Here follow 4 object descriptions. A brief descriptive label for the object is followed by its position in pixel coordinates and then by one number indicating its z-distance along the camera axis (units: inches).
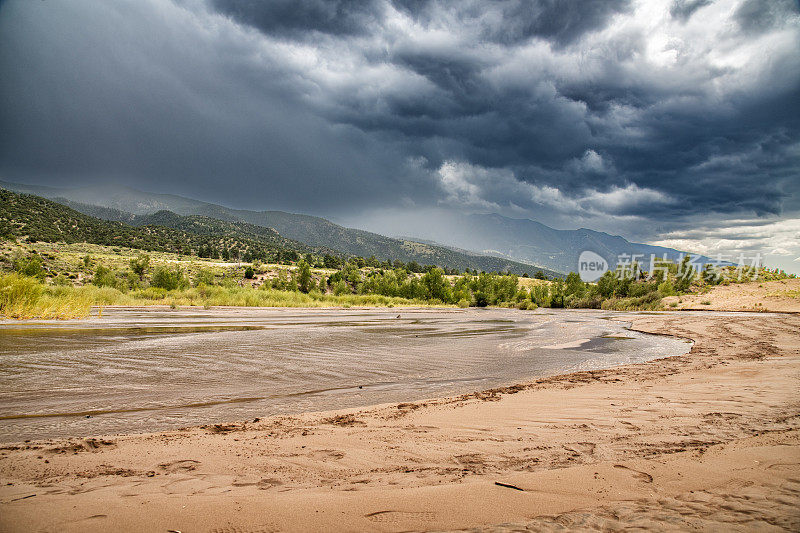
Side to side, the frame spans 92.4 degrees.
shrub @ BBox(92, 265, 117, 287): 2007.9
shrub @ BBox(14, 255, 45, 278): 1863.9
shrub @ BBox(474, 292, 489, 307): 3346.5
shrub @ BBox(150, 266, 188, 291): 2191.2
